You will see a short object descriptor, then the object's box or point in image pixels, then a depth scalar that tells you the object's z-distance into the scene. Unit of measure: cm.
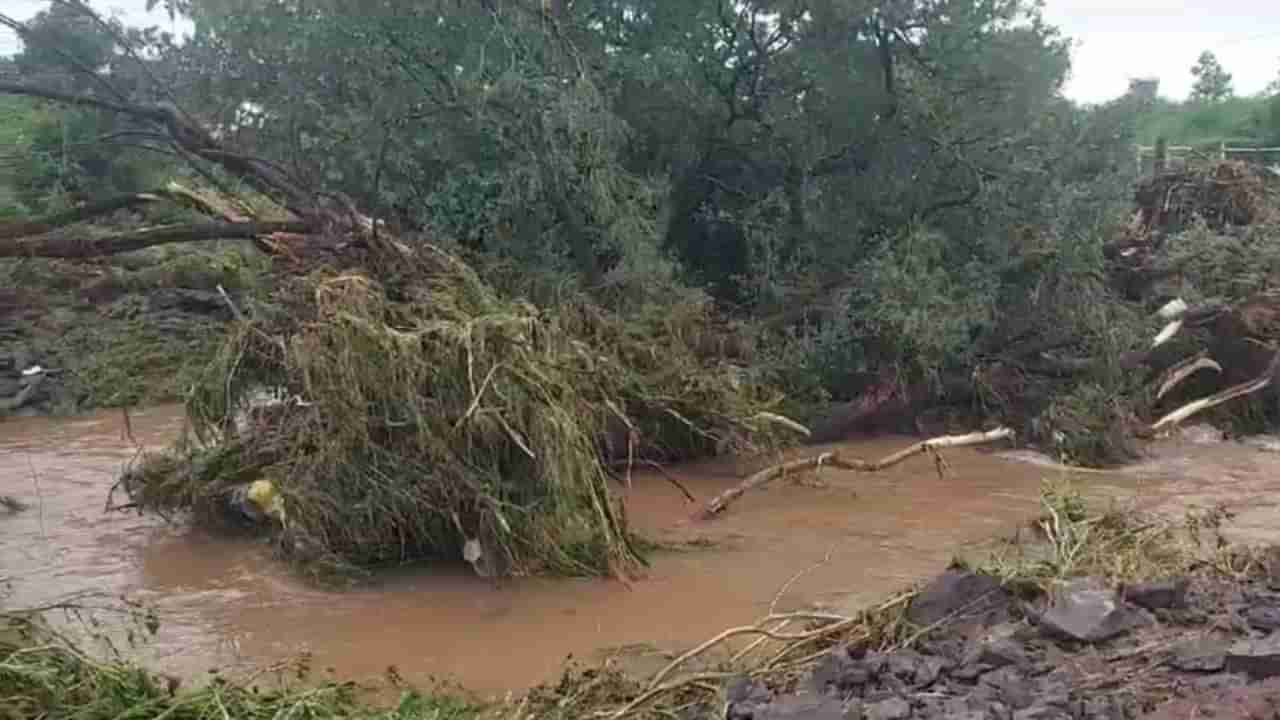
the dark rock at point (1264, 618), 613
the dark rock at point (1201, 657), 566
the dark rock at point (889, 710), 530
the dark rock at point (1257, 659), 542
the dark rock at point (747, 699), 554
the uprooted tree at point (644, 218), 947
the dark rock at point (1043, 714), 516
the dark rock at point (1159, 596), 652
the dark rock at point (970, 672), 575
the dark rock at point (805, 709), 529
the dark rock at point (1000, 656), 584
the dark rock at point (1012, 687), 540
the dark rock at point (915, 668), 577
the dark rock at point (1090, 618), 611
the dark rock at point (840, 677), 581
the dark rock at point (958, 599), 666
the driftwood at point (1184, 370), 1409
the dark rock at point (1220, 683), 538
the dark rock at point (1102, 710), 523
